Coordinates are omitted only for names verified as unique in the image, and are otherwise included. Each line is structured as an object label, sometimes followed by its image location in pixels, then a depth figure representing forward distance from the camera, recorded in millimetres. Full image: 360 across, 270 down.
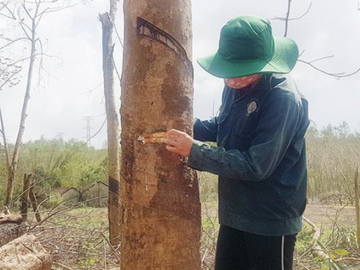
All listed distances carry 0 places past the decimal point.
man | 1423
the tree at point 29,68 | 7207
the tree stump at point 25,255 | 2894
